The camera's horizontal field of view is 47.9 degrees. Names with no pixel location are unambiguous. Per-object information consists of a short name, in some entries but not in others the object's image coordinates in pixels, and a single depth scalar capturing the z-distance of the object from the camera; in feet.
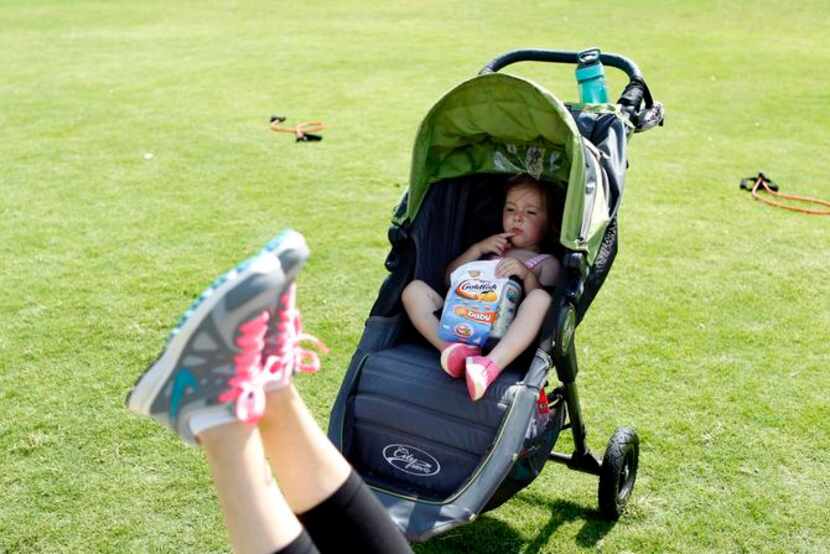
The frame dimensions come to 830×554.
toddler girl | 8.84
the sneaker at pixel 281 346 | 6.47
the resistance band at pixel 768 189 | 19.33
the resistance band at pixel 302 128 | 24.64
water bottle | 10.95
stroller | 8.47
